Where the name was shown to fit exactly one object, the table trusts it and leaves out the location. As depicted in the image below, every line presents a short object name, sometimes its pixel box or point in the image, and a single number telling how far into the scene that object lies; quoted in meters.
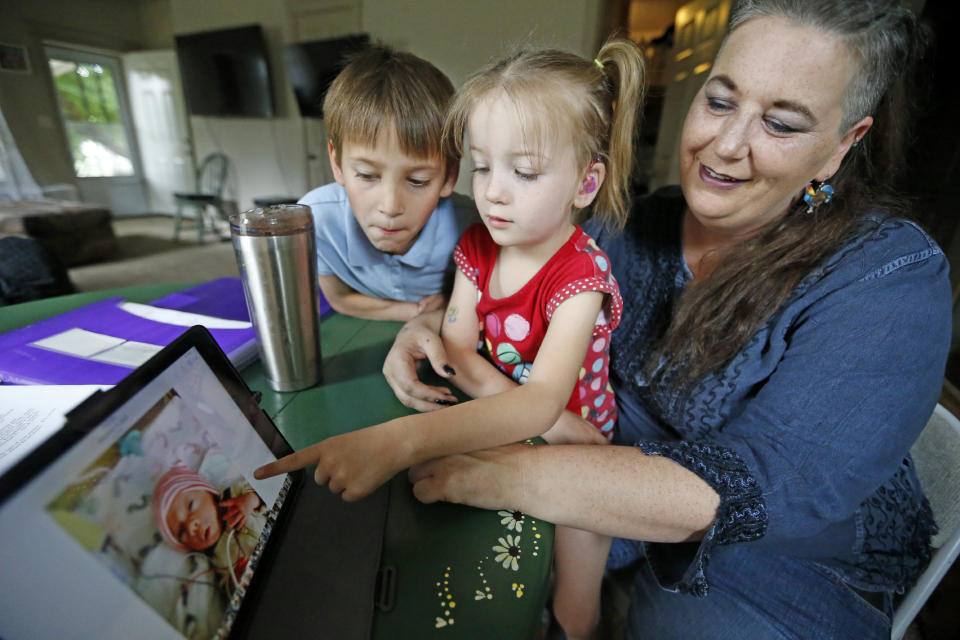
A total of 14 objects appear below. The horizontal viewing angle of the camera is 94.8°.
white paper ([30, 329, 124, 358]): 0.77
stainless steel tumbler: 0.65
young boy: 0.86
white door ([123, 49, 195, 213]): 6.40
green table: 0.44
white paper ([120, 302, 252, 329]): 0.90
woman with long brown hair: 0.63
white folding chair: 0.73
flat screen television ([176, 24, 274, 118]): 5.18
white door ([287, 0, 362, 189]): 4.50
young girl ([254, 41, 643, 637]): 0.63
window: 6.35
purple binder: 0.70
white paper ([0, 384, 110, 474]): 0.56
